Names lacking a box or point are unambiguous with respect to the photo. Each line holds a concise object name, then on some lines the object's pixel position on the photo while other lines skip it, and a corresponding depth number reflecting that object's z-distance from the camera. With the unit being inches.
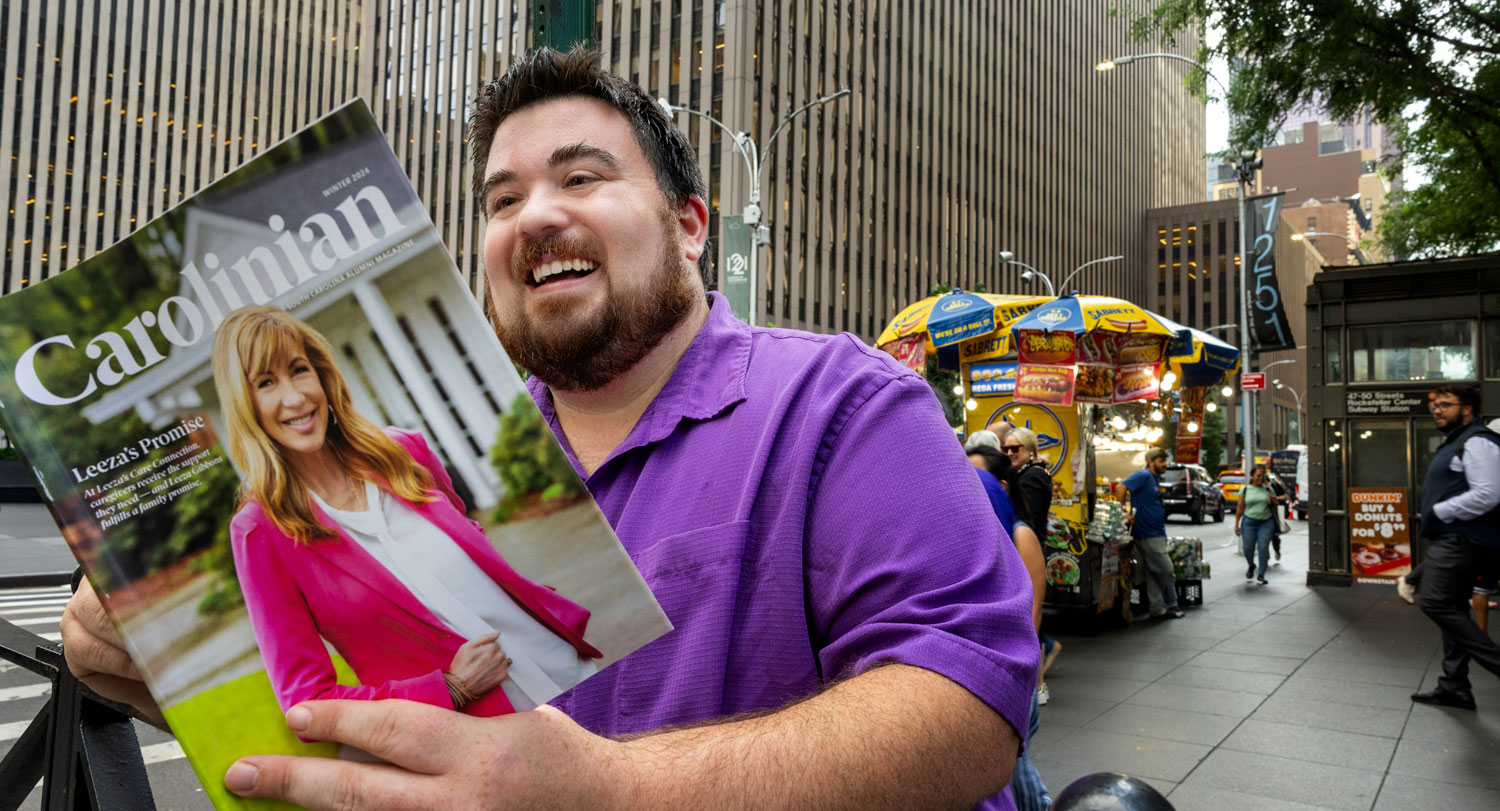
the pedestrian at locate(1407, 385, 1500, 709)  250.5
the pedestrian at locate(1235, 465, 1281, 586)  557.6
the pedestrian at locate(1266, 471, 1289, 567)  582.6
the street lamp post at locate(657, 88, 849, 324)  627.8
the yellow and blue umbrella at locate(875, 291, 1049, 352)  420.8
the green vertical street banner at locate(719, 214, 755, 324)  515.8
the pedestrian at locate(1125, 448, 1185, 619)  422.9
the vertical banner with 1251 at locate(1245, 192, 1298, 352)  609.3
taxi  1331.2
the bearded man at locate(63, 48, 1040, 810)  31.6
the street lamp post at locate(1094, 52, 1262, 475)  639.1
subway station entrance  491.2
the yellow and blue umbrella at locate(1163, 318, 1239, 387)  445.4
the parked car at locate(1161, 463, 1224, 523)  1179.3
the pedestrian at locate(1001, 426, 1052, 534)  301.4
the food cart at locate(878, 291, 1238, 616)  386.9
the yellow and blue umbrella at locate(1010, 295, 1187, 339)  398.9
